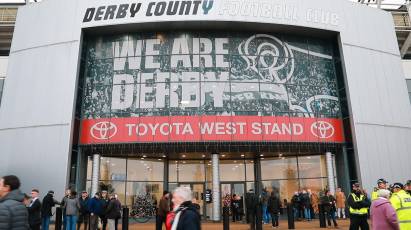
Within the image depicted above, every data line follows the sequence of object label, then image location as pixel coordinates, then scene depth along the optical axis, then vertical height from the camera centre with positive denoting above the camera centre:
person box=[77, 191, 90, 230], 13.33 -0.34
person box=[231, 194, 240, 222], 20.38 -0.51
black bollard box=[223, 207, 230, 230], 12.00 -0.70
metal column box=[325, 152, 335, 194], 21.41 +1.40
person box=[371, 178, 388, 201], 7.87 +0.23
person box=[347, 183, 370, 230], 9.22 -0.39
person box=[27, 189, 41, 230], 9.16 -0.33
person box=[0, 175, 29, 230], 4.01 -0.06
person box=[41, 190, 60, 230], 12.87 -0.31
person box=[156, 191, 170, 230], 11.97 -0.36
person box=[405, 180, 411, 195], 8.67 +0.17
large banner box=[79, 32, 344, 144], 20.09 +6.39
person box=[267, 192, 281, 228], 16.15 -0.53
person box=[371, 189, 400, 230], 5.76 -0.32
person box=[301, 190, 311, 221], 19.77 -0.34
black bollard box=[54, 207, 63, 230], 12.01 -0.60
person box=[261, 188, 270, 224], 19.16 -0.68
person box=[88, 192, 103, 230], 12.92 -0.30
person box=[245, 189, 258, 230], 14.33 -0.41
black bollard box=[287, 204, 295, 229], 14.96 -0.86
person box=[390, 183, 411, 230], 6.33 -0.23
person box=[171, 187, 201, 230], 3.65 -0.15
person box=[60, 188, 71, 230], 12.38 -0.14
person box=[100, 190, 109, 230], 12.99 -0.20
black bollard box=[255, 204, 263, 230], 13.16 -0.79
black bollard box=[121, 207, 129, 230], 12.32 -0.69
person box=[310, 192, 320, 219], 21.48 -0.35
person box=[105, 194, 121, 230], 12.66 -0.45
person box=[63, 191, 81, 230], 12.33 -0.41
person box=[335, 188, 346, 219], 19.66 -0.37
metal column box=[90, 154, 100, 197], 20.44 +1.48
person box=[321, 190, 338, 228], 15.71 -0.39
